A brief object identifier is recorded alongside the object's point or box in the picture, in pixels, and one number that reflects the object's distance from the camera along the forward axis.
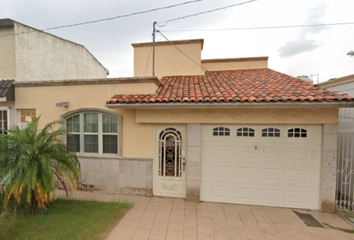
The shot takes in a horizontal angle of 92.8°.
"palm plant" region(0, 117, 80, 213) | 3.99
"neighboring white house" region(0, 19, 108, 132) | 6.64
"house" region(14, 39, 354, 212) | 5.02
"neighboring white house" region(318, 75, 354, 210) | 5.20
